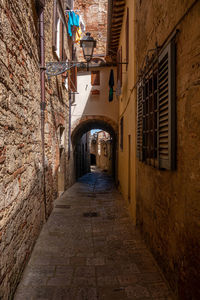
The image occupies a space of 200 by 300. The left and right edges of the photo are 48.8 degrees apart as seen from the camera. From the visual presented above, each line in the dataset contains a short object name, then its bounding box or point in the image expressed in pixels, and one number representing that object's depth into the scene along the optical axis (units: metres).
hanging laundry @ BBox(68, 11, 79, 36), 8.48
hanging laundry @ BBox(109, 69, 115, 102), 9.38
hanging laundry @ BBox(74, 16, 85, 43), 9.66
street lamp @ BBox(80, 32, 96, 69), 5.18
